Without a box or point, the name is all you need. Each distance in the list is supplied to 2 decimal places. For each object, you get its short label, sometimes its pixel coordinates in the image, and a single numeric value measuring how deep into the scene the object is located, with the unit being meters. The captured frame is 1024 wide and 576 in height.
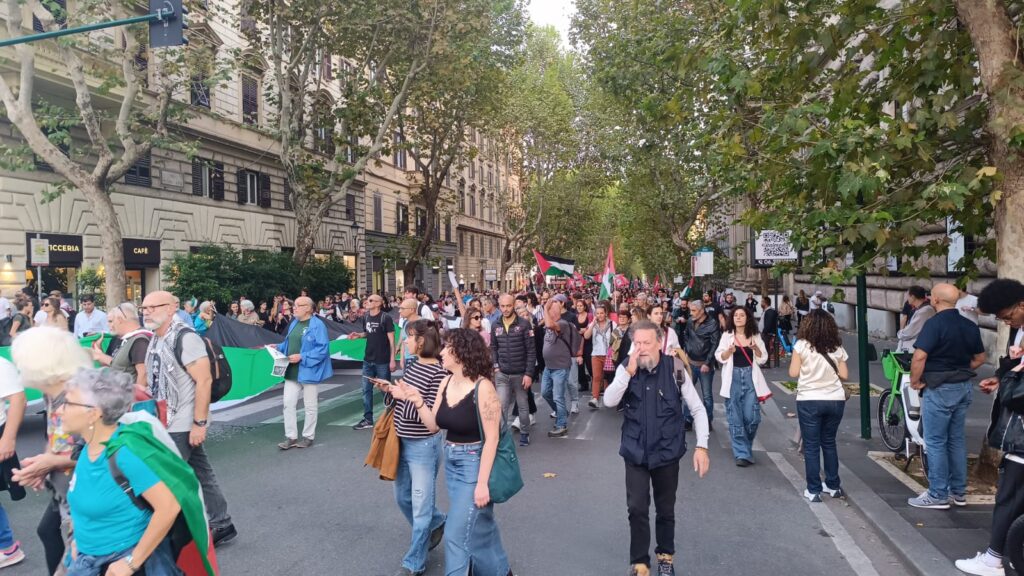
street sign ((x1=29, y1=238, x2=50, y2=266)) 14.79
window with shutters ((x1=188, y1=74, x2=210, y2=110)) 22.75
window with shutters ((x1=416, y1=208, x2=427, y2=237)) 43.34
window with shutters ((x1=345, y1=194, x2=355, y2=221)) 33.94
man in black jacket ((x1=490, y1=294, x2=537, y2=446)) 8.46
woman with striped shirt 4.66
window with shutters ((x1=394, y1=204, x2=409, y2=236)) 40.78
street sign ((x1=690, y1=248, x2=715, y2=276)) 22.02
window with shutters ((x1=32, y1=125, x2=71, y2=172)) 17.23
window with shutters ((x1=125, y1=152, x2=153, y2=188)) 20.37
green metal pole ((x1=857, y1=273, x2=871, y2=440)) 8.32
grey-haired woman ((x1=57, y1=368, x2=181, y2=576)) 2.77
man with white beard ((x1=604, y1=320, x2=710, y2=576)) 4.48
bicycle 6.68
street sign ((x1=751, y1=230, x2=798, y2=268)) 12.26
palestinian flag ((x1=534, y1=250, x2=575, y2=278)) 21.58
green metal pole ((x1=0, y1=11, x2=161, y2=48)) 9.02
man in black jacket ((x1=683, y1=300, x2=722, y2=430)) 8.88
